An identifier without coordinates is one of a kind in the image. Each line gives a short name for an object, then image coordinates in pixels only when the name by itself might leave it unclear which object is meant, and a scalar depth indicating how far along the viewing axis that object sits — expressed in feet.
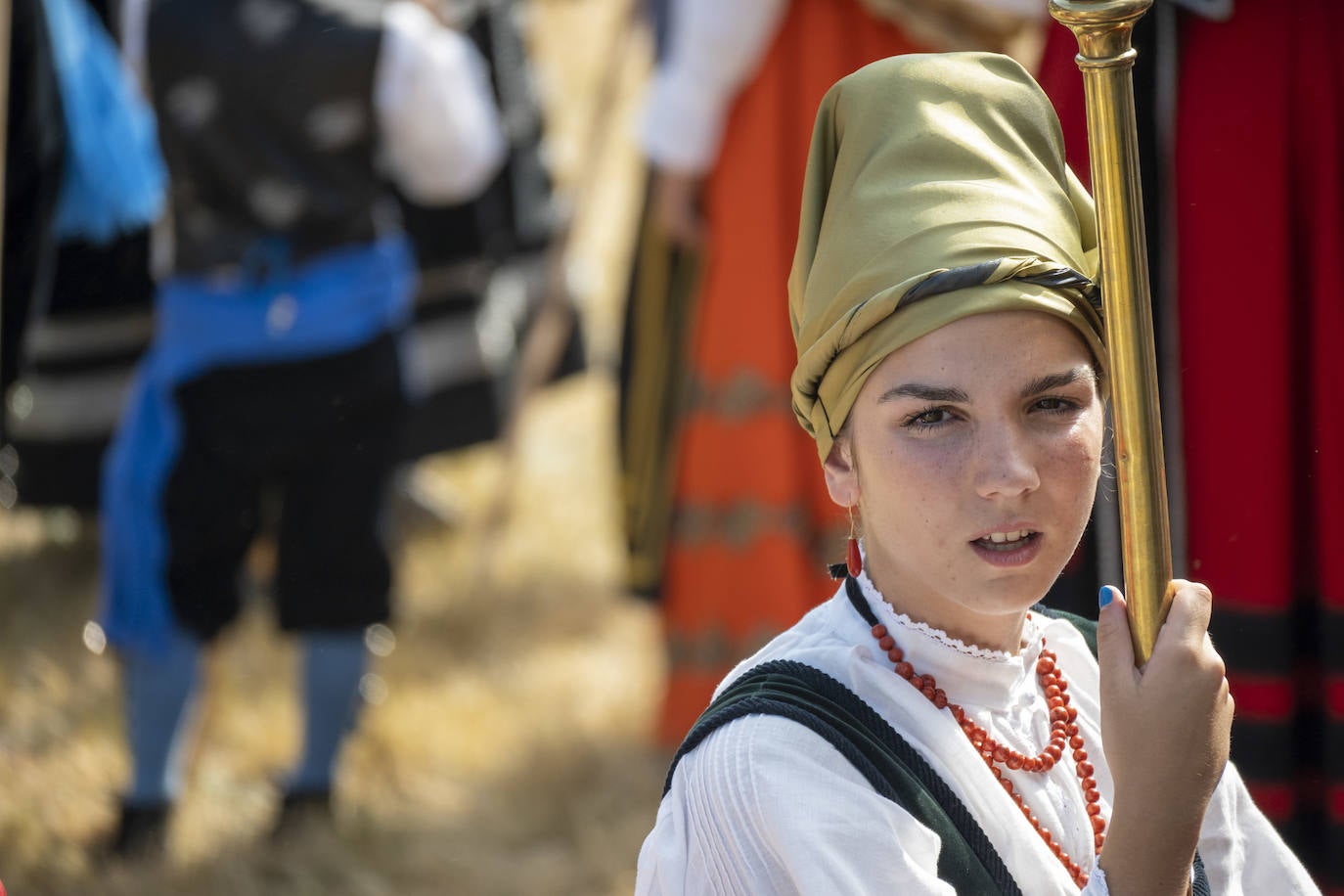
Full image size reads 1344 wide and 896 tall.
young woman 8.32
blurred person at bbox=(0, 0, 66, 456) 24.26
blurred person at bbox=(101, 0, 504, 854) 21.39
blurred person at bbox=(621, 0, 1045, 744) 22.62
